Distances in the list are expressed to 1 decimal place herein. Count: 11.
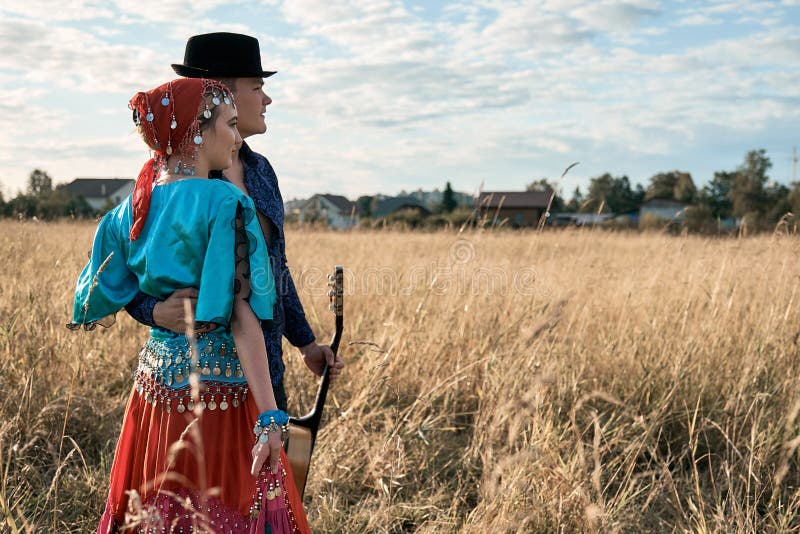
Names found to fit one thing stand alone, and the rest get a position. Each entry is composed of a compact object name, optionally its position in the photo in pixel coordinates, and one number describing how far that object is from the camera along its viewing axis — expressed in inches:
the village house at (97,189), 2370.8
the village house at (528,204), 1617.1
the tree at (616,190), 2361.0
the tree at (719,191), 1996.8
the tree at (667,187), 2293.7
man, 77.9
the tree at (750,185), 1585.9
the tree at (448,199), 2000.9
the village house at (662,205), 2133.4
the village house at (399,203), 2038.6
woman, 55.6
